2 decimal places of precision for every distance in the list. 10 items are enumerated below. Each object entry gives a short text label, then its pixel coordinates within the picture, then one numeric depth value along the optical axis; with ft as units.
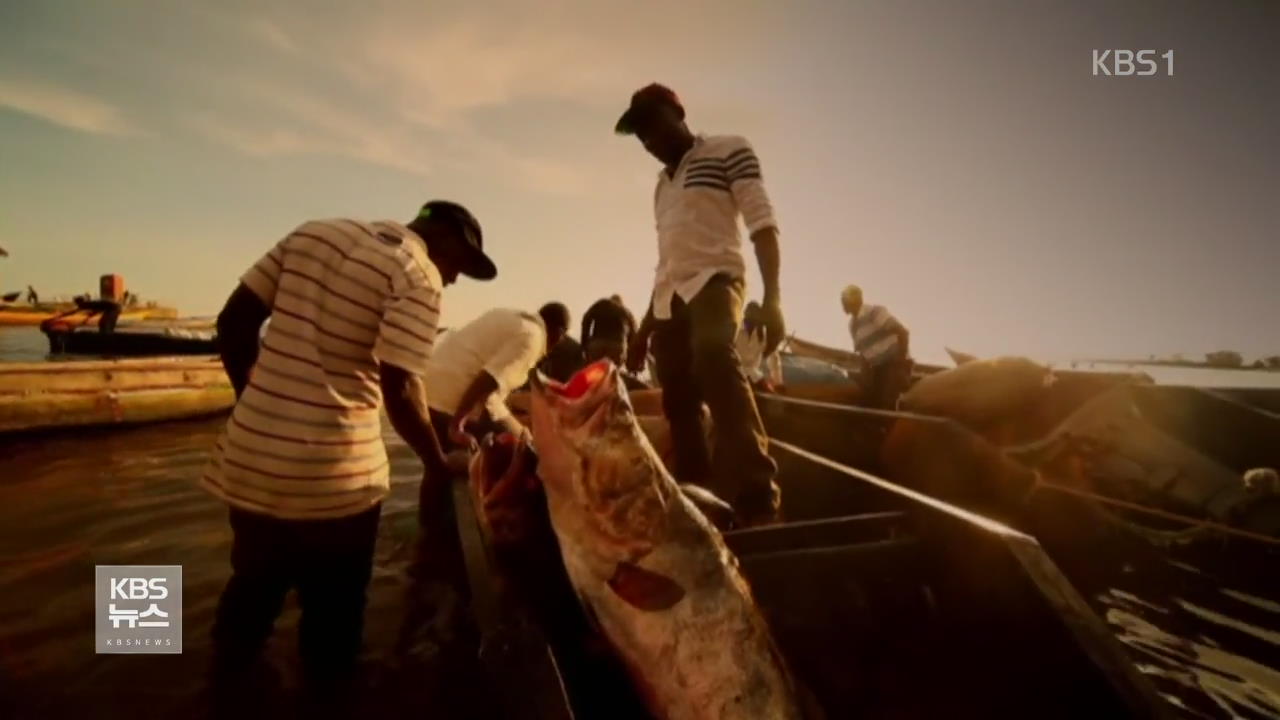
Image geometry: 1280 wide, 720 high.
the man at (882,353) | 28.48
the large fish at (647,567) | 5.13
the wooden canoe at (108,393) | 28.73
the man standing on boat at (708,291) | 10.72
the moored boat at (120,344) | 64.13
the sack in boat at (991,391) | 20.90
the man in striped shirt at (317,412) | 7.14
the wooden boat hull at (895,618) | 5.65
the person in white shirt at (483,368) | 14.05
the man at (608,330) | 22.91
